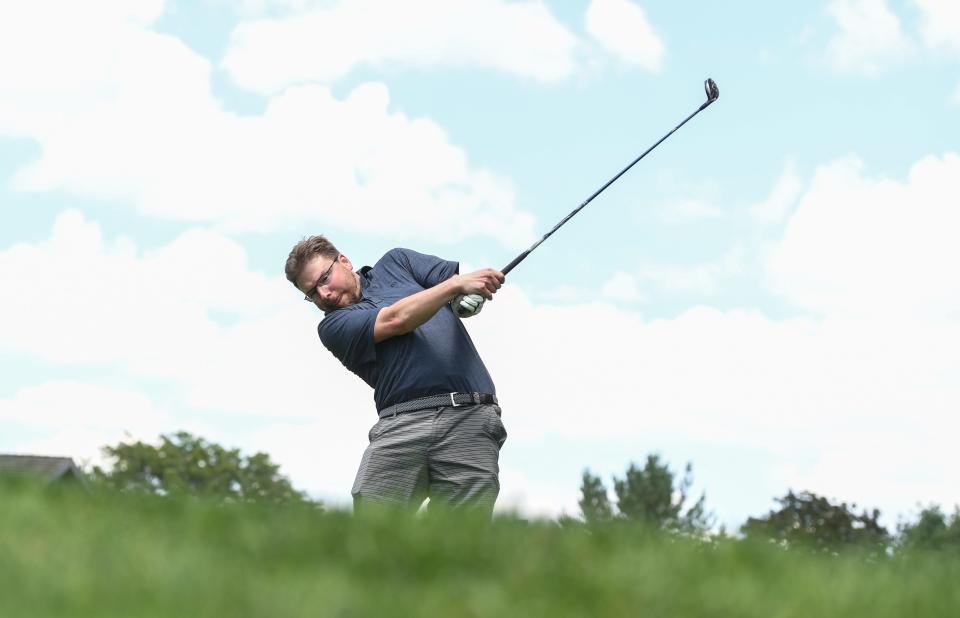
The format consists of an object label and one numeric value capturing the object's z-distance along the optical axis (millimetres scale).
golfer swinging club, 9094
